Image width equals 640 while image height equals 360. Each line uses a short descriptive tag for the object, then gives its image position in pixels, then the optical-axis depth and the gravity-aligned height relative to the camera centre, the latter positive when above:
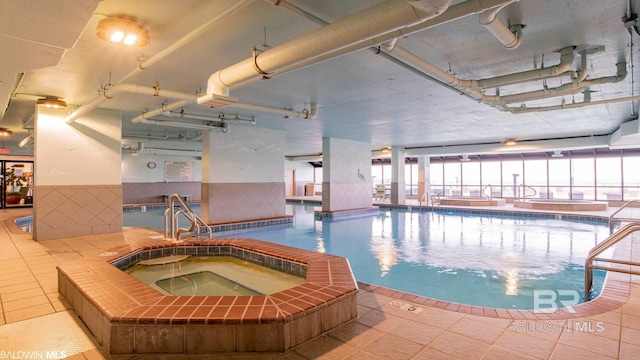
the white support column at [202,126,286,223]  8.02 +0.27
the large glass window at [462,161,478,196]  18.37 +0.60
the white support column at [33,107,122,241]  5.68 +0.20
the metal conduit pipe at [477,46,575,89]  3.45 +1.24
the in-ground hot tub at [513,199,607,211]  11.16 -0.74
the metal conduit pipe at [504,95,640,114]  4.47 +1.18
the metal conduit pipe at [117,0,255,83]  2.56 +1.38
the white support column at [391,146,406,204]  13.88 +0.41
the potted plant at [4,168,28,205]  11.51 +0.09
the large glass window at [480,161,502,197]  17.61 +0.68
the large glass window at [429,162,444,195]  19.55 +0.43
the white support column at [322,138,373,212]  10.89 +0.34
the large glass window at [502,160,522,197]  16.88 +0.83
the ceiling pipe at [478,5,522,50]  2.32 +1.23
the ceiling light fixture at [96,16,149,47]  2.72 +1.34
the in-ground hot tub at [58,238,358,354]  1.97 -0.83
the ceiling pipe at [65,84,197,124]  4.00 +1.20
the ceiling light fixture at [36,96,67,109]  5.17 +1.33
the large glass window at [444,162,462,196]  18.77 +0.43
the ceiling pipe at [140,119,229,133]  6.80 +1.34
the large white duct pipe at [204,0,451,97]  1.81 +1.02
